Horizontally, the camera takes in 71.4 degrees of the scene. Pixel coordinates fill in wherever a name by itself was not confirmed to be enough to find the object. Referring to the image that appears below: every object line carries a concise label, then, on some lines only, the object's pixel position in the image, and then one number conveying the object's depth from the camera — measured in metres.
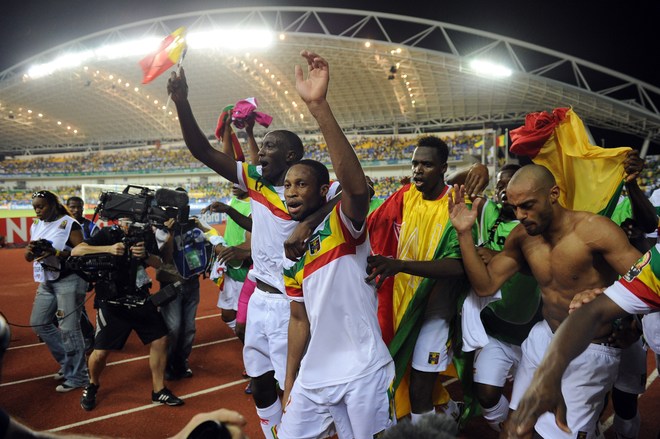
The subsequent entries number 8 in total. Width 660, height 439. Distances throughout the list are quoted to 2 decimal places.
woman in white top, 4.84
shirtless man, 2.63
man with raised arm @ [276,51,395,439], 2.10
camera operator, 4.41
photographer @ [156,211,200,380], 5.07
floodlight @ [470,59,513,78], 23.06
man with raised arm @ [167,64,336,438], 3.38
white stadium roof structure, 24.58
